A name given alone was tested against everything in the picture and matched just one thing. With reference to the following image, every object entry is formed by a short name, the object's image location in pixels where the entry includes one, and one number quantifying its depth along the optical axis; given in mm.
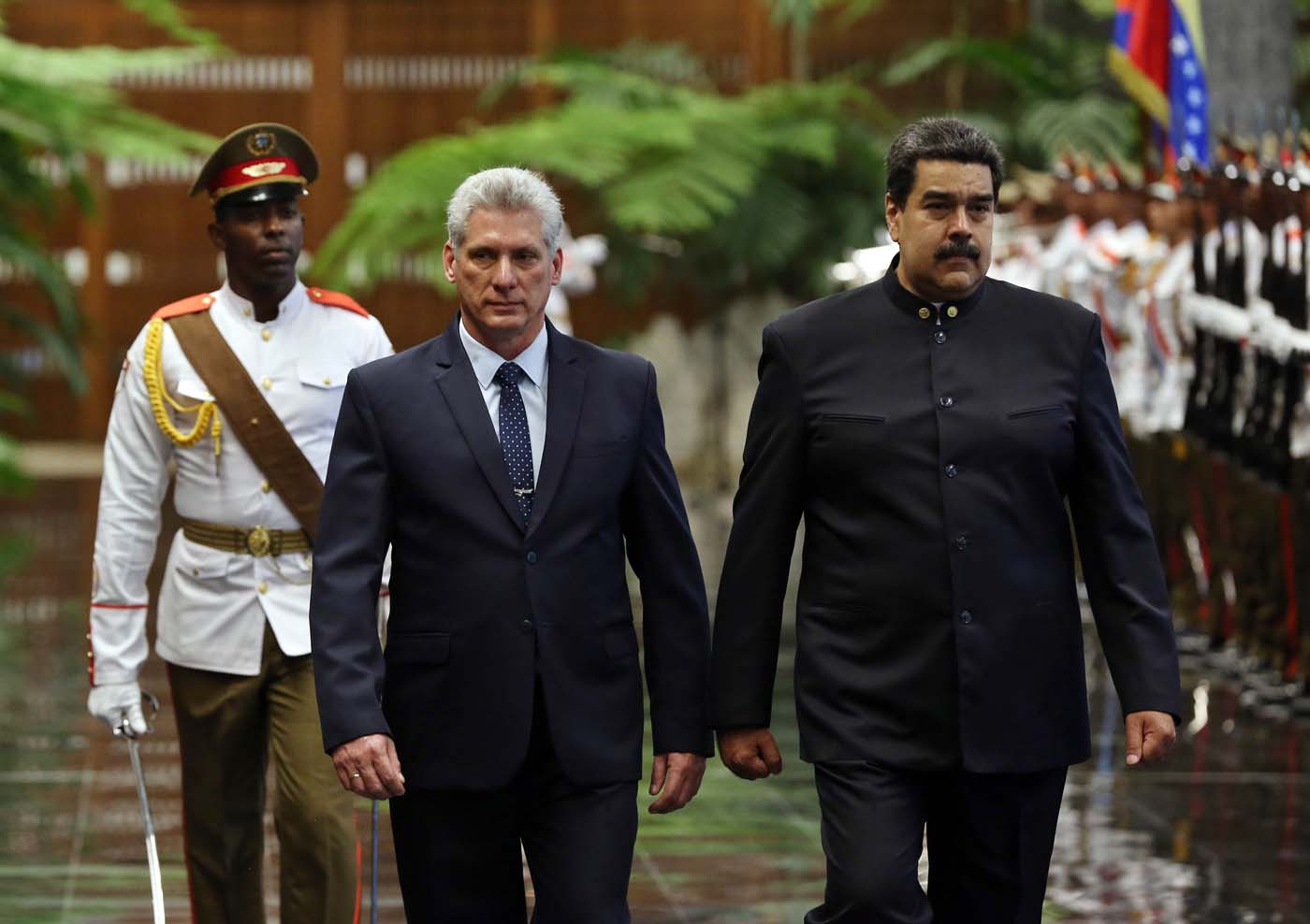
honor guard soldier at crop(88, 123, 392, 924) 9648
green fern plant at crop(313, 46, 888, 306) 29906
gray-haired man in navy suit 7852
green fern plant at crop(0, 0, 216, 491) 28031
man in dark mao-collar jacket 7930
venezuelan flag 23672
